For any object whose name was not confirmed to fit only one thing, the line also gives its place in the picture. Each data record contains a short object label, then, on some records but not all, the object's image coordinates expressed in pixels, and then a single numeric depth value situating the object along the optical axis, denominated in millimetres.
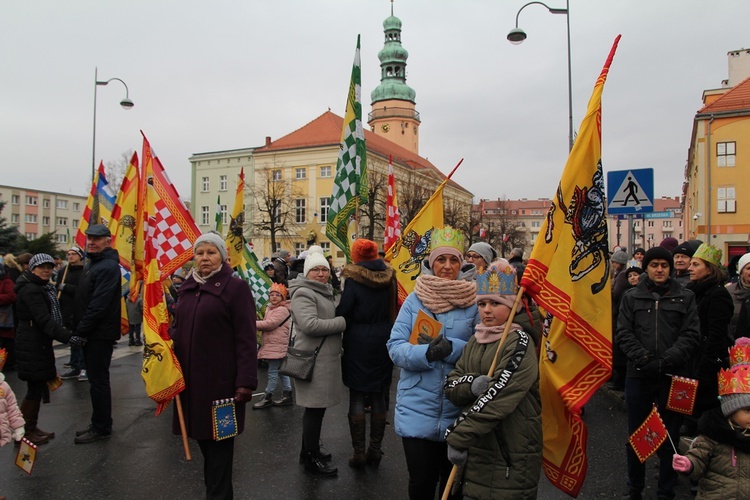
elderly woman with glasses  4953
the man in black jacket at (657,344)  4363
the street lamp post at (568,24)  15569
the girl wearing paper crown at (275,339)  7598
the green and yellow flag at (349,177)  6887
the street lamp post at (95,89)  21875
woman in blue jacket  3527
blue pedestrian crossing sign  8023
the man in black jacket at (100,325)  5875
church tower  78250
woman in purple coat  3871
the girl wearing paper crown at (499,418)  2975
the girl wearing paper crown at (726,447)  3006
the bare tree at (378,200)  45803
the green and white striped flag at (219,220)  11675
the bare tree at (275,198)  49125
